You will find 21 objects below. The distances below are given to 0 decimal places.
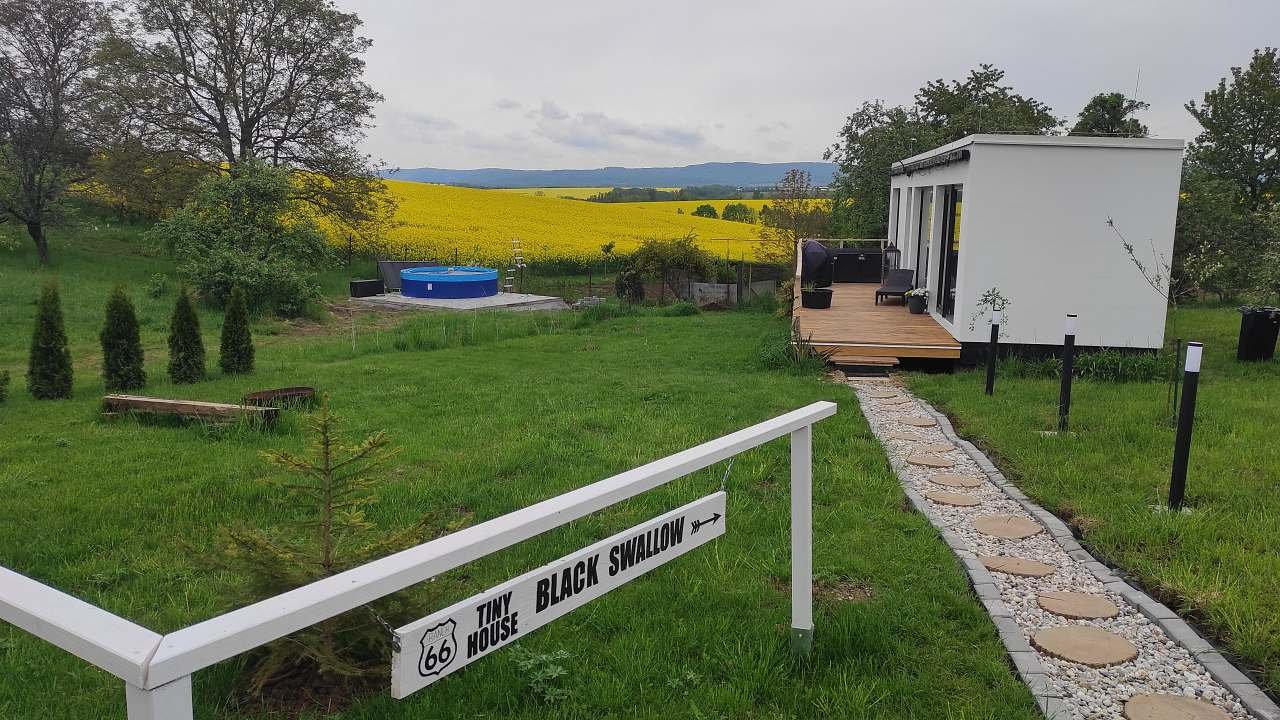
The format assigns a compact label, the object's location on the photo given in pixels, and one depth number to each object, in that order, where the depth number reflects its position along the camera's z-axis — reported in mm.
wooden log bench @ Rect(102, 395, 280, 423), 7160
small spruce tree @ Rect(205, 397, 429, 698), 2875
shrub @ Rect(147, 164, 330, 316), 18188
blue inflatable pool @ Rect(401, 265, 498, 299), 23109
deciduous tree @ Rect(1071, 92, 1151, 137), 26469
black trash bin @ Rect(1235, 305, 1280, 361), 10500
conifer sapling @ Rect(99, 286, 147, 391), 9586
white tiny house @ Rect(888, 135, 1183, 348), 9875
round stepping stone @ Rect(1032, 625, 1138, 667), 3434
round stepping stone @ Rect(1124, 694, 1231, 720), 3014
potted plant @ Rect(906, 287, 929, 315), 13883
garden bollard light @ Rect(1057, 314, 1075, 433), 7062
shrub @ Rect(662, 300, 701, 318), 19078
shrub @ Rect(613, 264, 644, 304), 21141
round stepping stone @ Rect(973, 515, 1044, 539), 4855
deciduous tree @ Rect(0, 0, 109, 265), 23469
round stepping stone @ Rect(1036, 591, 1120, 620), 3828
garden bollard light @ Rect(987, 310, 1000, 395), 8547
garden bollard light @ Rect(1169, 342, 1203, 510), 4883
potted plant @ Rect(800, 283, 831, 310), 14484
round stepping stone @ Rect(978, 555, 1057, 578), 4281
